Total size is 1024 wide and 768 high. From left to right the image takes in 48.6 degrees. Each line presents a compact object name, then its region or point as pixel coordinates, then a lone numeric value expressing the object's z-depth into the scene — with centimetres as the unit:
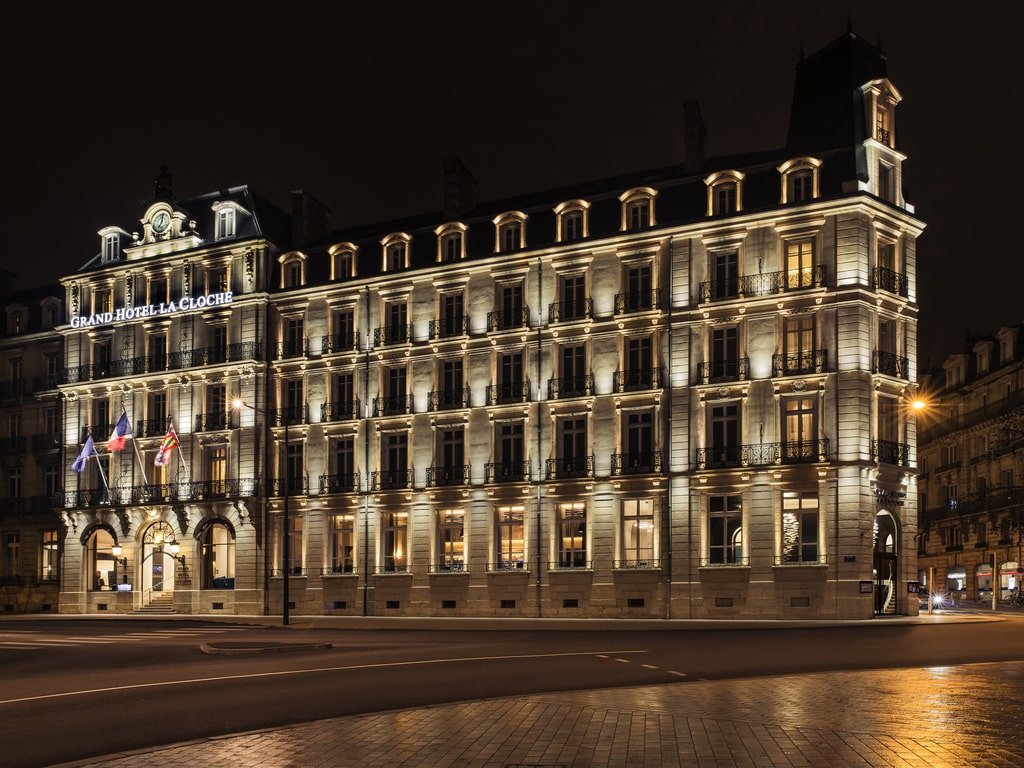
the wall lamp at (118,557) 5988
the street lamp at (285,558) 4219
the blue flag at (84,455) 5591
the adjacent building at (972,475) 6719
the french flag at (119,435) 5491
